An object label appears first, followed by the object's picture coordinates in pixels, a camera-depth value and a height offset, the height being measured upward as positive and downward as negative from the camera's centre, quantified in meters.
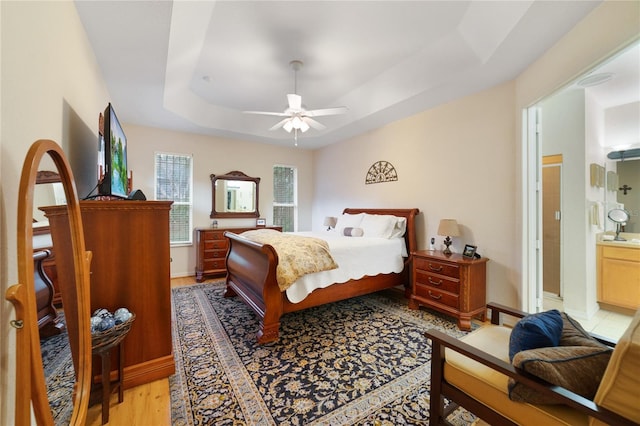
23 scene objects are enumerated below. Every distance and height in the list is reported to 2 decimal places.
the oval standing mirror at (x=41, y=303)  0.75 -0.33
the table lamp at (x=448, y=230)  3.12 -0.20
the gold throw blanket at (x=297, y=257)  2.44 -0.44
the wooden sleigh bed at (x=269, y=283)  2.44 -0.83
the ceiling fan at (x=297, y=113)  2.88 +1.16
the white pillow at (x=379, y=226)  3.74 -0.18
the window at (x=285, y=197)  5.84 +0.38
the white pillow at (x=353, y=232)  3.93 -0.28
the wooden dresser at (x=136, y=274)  1.70 -0.41
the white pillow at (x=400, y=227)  3.76 -0.20
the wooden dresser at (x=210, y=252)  4.51 -0.67
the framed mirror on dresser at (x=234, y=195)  5.06 +0.37
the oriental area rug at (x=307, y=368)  1.59 -1.21
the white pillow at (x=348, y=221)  4.26 -0.13
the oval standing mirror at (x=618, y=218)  3.26 -0.06
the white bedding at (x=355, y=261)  2.65 -0.60
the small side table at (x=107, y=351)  1.45 -0.80
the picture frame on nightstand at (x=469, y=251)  2.97 -0.44
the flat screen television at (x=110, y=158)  1.96 +0.45
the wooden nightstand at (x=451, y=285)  2.77 -0.82
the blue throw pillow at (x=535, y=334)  1.14 -0.54
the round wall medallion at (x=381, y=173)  4.23 +0.69
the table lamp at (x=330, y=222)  5.13 -0.17
